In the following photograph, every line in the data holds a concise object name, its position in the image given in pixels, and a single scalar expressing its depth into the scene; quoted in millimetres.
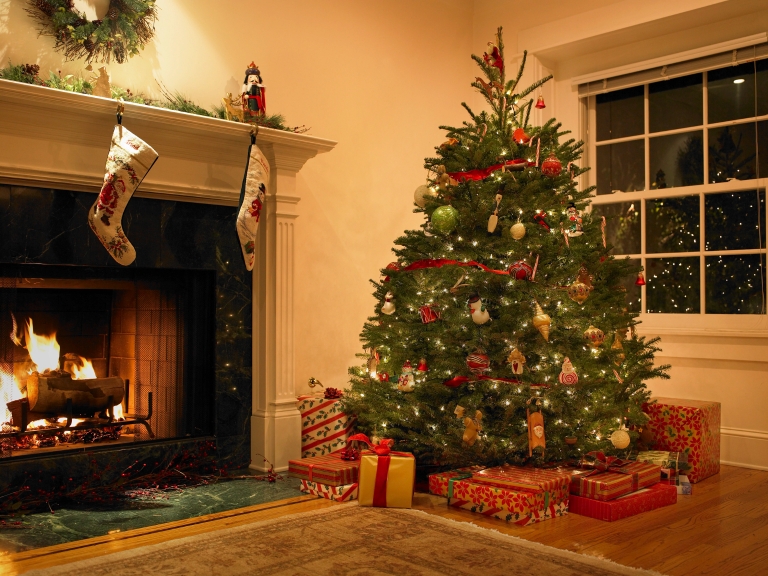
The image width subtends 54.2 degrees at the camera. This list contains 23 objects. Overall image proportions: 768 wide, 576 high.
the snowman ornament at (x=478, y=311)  3221
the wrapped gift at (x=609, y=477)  3148
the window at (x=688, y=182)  4402
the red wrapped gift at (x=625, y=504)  3088
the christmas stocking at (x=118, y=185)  3199
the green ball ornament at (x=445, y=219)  3395
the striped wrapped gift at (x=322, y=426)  3957
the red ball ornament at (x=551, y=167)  3363
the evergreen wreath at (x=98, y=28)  3395
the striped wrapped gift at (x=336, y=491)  3294
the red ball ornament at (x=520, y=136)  3465
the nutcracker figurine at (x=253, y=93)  3781
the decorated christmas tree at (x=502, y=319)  3287
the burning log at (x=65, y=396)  3398
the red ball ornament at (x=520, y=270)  3221
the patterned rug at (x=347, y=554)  2410
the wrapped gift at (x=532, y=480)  3045
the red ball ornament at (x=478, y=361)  3240
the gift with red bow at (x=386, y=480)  3186
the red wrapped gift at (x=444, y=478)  3307
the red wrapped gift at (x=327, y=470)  3357
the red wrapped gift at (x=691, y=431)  3789
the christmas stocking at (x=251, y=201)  3547
